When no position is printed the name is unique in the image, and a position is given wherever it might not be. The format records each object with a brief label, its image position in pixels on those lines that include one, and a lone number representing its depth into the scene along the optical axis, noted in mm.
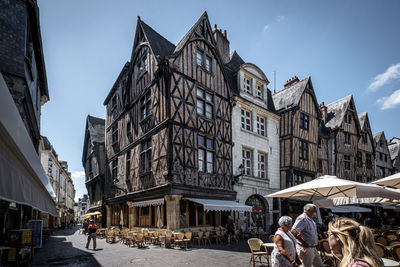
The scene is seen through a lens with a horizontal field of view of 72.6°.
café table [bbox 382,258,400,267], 3781
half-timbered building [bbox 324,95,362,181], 20797
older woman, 3547
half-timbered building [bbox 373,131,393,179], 26638
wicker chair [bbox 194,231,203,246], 10711
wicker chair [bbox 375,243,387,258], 5004
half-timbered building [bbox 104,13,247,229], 11586
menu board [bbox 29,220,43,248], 10258
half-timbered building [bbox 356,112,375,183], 23734
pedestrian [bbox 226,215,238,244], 11438
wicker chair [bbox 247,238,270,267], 6254
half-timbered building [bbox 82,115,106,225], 22484
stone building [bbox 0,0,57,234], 2702
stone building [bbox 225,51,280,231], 14733
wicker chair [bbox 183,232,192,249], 9451
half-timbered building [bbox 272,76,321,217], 17000
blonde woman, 1640
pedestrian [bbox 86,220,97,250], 10473
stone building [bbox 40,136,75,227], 28922
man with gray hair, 4266
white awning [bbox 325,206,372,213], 15576
